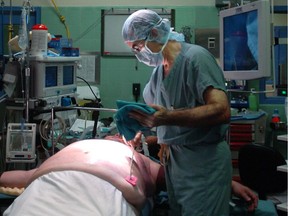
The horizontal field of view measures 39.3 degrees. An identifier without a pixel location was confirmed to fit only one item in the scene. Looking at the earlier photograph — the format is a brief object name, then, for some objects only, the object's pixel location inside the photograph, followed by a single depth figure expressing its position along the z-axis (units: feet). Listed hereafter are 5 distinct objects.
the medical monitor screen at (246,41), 7.59
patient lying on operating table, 4.50
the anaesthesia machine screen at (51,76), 9.87
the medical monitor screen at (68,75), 10.76
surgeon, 5.22
